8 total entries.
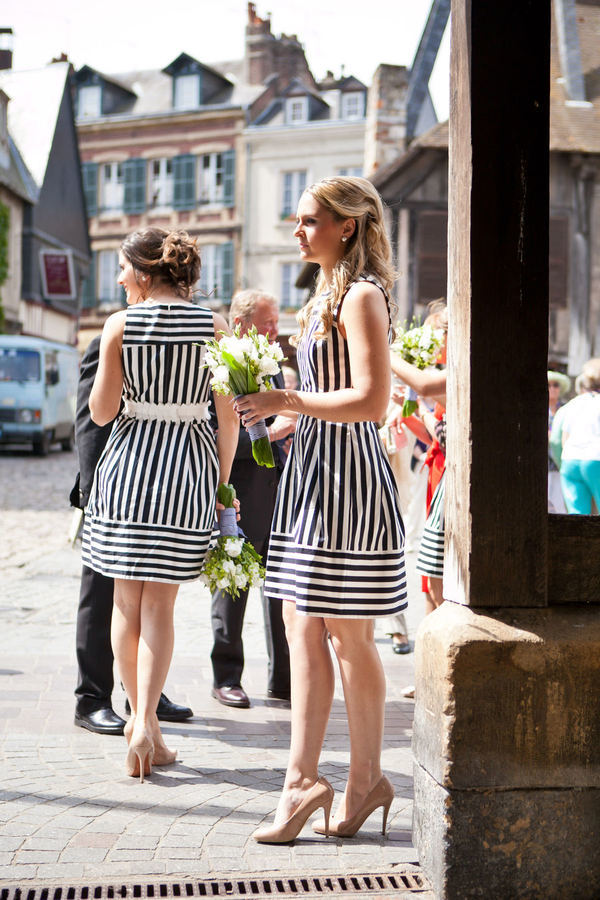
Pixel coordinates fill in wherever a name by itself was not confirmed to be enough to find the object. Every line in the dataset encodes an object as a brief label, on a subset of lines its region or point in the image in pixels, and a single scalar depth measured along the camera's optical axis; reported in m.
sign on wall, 36.84
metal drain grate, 2.91
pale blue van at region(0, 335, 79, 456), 26.14
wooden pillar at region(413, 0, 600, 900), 2.81
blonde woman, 3.26
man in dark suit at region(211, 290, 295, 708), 5.21
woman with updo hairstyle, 4.02
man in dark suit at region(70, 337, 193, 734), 4.65
